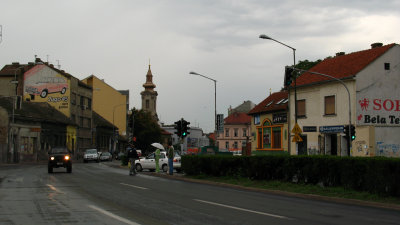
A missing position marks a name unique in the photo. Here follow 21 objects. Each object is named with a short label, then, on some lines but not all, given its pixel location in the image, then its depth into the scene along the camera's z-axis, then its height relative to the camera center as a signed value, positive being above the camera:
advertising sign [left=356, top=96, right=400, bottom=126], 37.12 +3.15
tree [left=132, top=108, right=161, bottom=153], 95.88 +3.87
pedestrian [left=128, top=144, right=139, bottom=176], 28.88 -0.32
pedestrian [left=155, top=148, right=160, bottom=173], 31.58 -0.27
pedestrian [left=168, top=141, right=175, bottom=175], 28.30 -0.35
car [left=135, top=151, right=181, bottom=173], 34.72 -0.85
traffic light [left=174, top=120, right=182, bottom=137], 30.68 +1.48
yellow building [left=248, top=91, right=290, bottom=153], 45.16 +2.59
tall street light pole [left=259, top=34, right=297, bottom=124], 31.17 +7.19
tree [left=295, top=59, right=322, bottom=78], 56.79 +10.11
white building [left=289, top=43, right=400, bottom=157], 36.91 +3.59
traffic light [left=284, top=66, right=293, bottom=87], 28.56 +4.45
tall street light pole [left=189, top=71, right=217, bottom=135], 43.03 +4.83
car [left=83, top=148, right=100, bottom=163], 62.69 -0.72
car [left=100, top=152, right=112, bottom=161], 69.12 -0.78
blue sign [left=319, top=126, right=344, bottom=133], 37.91 +1.82
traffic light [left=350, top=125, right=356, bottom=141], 30.83 +1.33
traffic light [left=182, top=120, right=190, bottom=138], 30.82 +1.44
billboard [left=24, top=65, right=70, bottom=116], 72.06 +9.17
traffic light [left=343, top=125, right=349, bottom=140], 30.98 +1.33
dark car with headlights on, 30.61 -0.62
